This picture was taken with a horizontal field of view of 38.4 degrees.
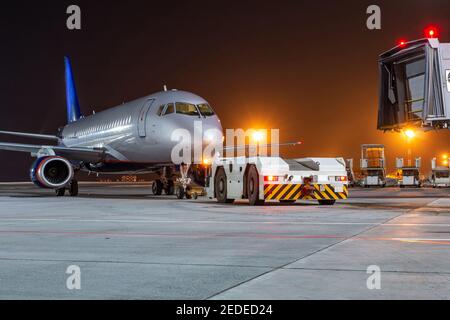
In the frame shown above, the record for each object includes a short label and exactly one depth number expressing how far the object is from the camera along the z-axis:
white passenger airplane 26.12
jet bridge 17.27
